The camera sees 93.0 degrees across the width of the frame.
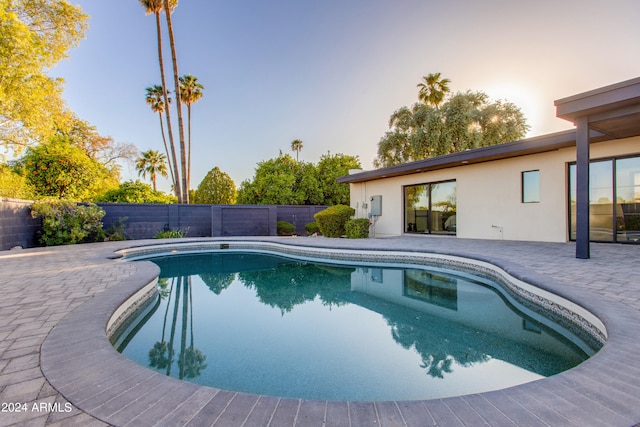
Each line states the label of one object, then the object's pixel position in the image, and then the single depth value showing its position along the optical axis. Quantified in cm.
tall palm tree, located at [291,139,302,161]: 3422
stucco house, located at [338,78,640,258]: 579
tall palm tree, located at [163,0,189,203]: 1574
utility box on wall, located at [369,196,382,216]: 1334
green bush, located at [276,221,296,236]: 1569
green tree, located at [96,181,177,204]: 1791
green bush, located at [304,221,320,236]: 1541
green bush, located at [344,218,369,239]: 1200
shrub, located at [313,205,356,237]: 1258
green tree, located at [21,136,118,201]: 1611
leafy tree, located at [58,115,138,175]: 2161
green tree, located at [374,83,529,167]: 1914
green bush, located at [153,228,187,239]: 1321
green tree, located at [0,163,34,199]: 1289
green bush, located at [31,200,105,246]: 1012
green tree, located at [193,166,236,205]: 2489
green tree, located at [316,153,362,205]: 2086
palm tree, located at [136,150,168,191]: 2984
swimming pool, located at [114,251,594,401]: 265
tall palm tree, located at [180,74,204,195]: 2089
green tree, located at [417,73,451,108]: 2148
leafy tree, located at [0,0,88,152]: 869
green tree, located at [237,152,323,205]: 1891
